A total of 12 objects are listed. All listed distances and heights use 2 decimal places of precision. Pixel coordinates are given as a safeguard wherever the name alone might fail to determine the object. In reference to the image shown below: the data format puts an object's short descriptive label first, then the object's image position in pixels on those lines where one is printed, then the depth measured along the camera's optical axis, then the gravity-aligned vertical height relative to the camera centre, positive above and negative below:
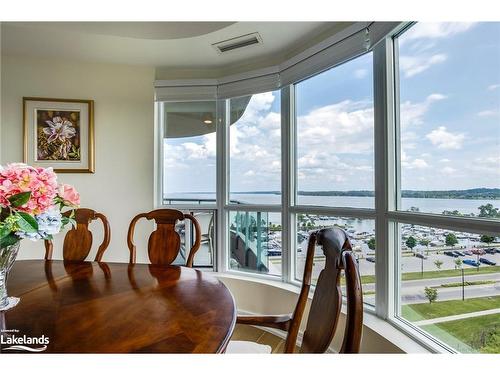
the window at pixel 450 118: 1.39 +0.35
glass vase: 1.16 -0.28
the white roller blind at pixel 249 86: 2.78 +0.96
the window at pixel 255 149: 2.88 +0.39
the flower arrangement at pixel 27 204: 1.06 -0.05
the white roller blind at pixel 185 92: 3.11 +0.97
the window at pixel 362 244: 2.06 -0.37
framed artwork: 2.92 +0.53
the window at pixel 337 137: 2.13 +0.40
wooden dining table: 0.89 -0.43
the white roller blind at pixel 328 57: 2.04 +0.96
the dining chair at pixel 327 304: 0.62 -0.29
